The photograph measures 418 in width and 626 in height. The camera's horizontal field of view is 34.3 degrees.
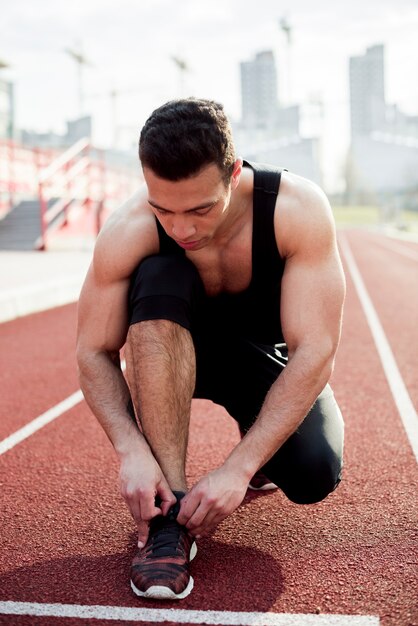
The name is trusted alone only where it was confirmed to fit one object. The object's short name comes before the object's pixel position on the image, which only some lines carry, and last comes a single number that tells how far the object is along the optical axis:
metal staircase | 16.00
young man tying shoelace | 2.06
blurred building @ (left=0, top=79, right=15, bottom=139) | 31.16
